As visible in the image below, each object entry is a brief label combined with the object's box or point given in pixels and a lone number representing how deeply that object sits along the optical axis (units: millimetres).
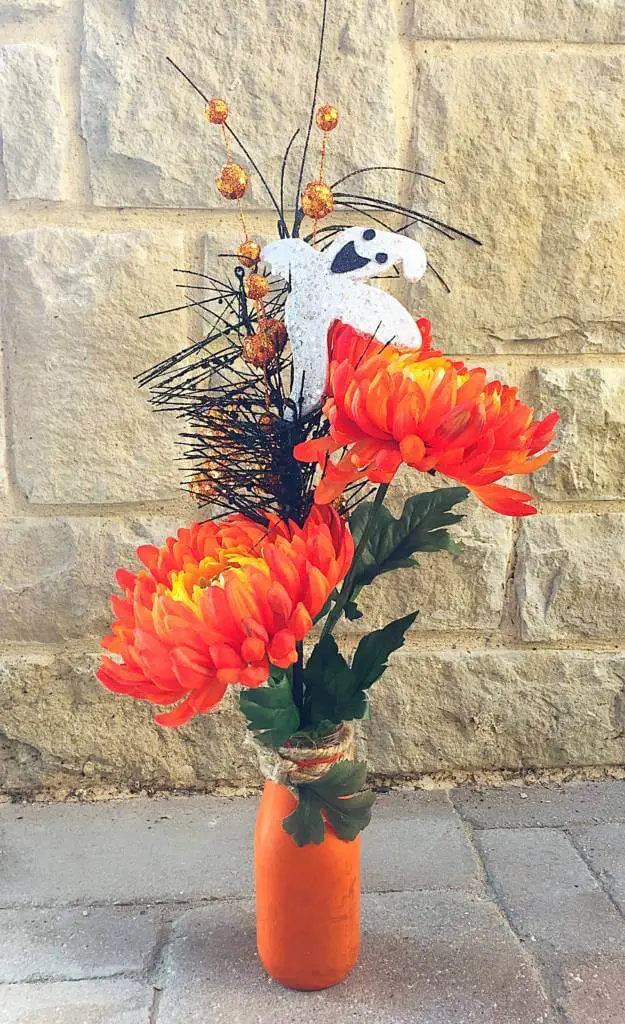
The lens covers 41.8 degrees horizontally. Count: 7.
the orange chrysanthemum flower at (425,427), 588
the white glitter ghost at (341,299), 685
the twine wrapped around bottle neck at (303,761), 731
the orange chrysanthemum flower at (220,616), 599
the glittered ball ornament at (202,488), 750
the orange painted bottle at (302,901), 749
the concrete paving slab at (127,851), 967
